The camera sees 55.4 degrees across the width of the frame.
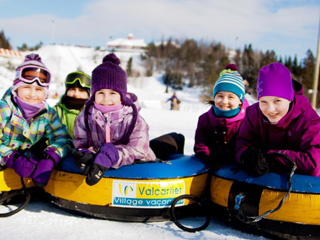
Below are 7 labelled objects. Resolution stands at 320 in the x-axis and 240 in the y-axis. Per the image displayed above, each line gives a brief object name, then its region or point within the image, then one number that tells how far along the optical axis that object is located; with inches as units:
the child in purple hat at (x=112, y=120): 100.3
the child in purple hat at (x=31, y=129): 100.8
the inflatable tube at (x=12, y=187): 102.5
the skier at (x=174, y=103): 673.6
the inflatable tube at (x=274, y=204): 79.8
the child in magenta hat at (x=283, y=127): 85.8
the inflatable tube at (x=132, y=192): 93.1
